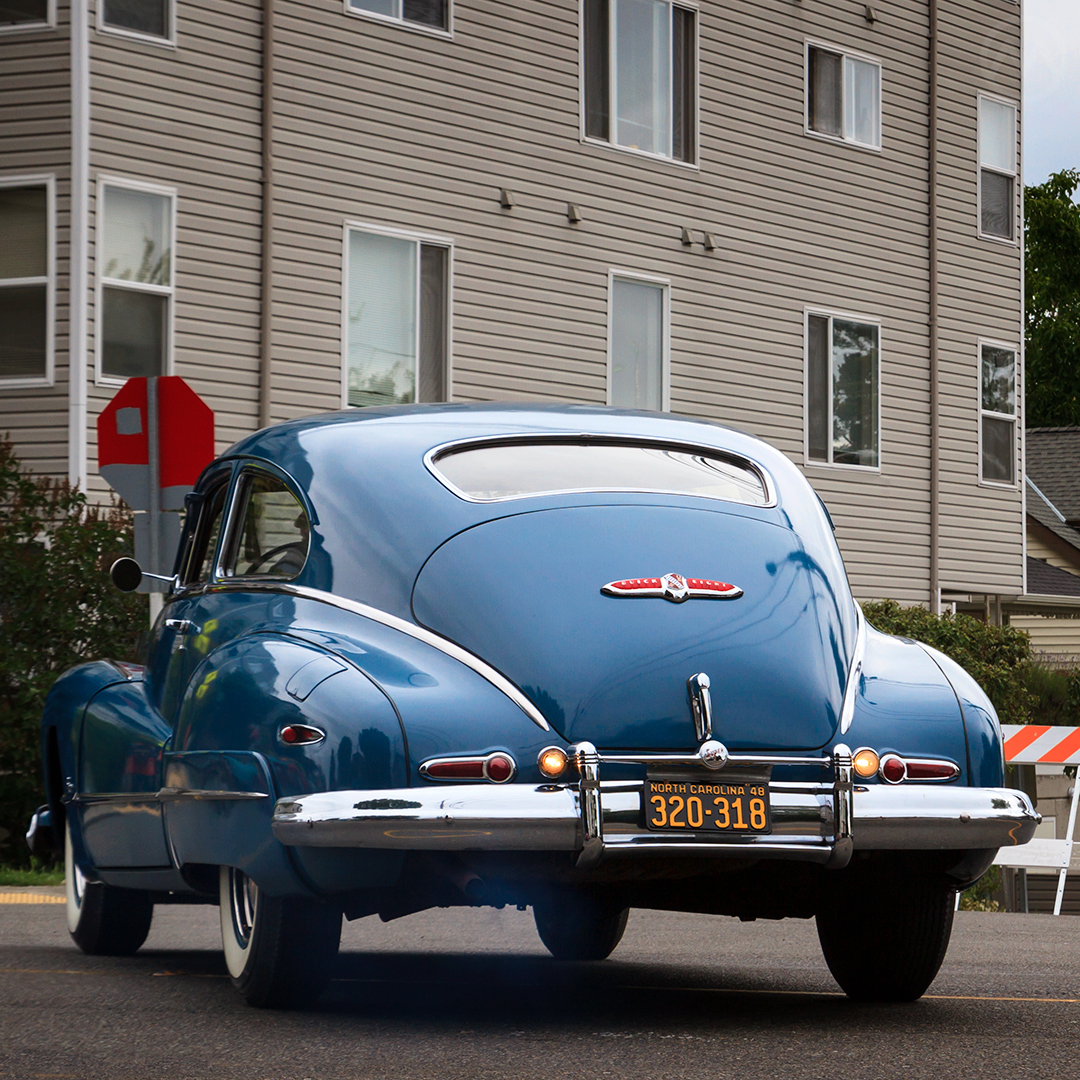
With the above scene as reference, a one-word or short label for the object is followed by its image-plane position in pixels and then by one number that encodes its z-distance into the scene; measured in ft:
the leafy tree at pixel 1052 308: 181.98
